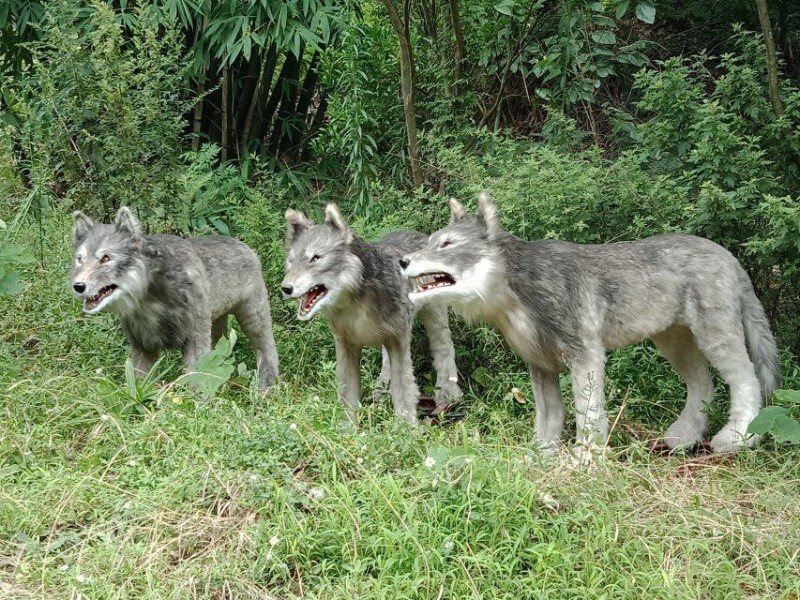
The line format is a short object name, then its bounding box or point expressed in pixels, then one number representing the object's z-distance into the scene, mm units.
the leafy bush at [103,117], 8781
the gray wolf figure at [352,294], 7270
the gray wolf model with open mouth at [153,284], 7500
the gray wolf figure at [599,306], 6699
